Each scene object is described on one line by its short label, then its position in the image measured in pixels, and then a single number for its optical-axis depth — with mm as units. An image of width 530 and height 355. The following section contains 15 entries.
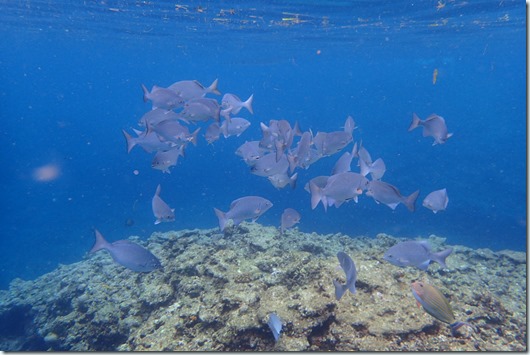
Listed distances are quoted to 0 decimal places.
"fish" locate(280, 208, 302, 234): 6797
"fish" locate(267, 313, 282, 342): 3979
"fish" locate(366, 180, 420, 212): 5367
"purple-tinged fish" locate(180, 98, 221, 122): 6734
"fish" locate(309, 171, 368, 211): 5414
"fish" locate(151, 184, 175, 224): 7000
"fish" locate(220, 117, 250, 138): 8234
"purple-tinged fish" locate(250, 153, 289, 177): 6621
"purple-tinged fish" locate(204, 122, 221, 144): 7724
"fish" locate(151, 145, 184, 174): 7320
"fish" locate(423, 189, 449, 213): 6963
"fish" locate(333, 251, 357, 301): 3916
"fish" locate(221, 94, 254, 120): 8180
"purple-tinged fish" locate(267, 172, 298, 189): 7051
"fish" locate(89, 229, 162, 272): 5496
